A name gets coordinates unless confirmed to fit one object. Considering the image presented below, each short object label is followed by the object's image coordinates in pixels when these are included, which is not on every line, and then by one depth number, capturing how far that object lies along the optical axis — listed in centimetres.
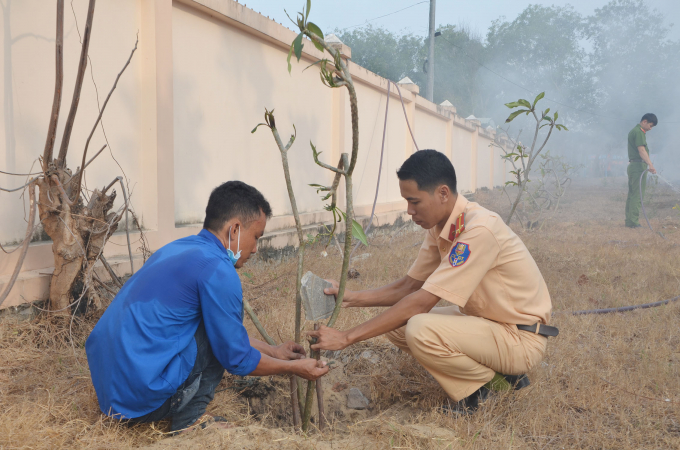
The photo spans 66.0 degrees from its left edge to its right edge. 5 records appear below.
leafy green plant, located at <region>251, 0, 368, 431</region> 168
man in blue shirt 184
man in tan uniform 224
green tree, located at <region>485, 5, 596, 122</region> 3425
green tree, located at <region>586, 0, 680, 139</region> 3050
